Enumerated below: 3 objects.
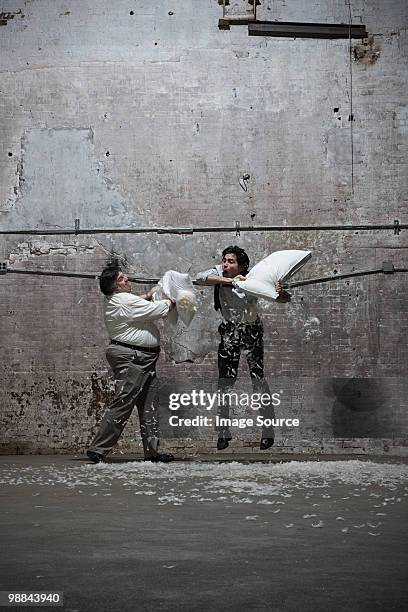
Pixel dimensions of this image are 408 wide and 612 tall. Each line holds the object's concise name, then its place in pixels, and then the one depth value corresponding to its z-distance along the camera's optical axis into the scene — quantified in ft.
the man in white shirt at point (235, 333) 21.90
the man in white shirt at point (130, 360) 19.83
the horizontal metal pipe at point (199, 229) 22.94
